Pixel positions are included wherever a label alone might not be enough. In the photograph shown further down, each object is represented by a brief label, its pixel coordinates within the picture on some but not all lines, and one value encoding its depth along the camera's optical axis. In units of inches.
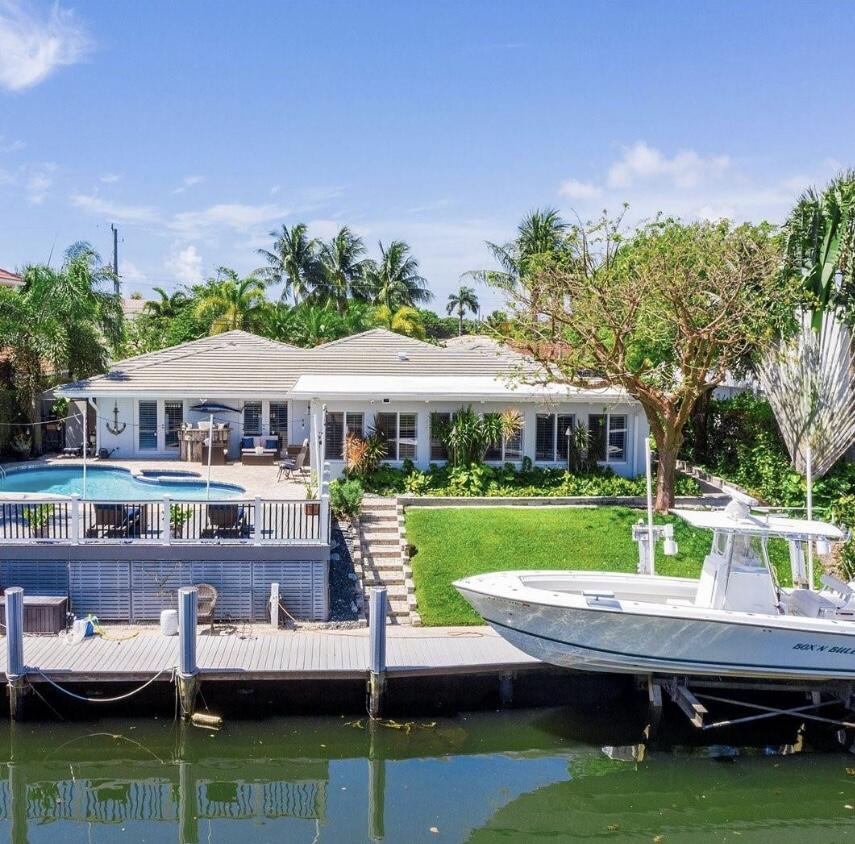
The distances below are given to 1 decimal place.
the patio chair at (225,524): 620.1
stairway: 634.8
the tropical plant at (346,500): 719.7
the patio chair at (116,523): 614.9
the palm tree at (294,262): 2000.5
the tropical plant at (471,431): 844.6
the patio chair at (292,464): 858.8
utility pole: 3371.1
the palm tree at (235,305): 1513.3
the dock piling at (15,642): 498.9
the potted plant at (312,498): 624.1
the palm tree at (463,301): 3088.1
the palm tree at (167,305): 1939.0
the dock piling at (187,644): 507.2
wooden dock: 517.7
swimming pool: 818.8
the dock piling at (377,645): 517.3
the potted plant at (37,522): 606.9
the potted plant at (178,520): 617.6
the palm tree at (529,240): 1764.3
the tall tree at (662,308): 752.3
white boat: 503.2
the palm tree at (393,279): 2091.5
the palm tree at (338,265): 2044.8
